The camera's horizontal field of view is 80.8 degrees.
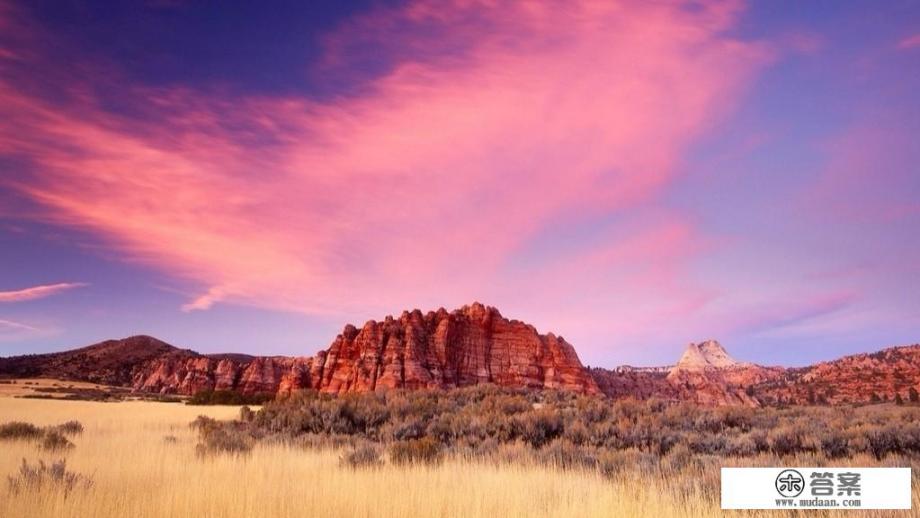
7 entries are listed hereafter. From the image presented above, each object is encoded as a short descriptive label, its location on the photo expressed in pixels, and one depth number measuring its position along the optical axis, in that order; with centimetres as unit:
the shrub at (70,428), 1636
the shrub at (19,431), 1469
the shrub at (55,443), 1232
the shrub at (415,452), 1062
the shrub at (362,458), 1029
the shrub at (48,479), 707
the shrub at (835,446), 1238
